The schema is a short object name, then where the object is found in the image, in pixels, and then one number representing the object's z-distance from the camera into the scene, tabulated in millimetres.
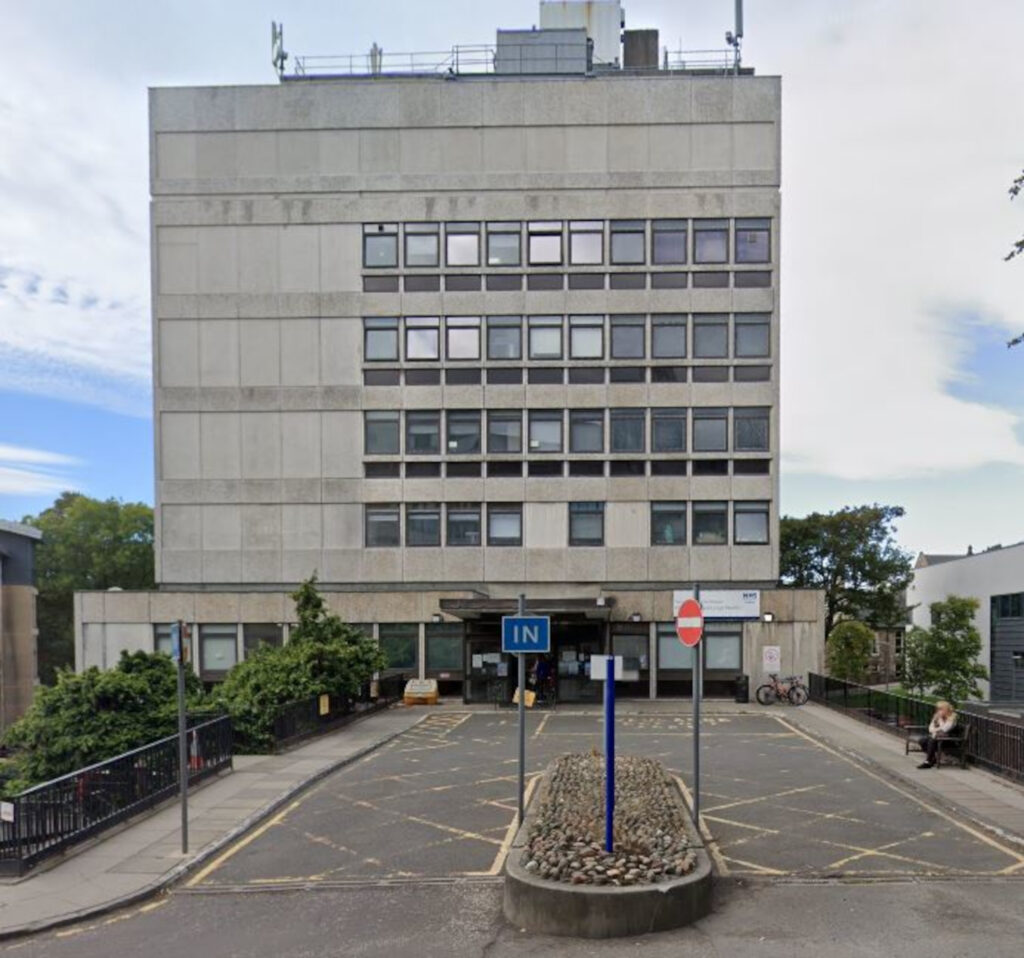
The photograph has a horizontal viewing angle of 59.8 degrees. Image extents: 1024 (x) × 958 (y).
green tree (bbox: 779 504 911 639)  54562
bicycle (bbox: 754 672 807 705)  31719
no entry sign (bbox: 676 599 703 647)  12156
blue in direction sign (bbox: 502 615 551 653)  12328
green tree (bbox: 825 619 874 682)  49625
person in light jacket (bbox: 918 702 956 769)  17766
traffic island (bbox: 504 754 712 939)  8852
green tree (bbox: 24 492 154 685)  62219
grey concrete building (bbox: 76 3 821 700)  34906
